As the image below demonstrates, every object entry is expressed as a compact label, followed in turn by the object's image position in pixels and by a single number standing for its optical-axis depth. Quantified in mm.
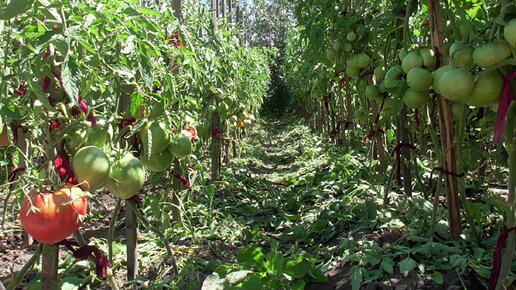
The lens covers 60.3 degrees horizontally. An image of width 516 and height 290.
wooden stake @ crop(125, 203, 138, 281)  2160
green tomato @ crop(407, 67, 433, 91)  1647
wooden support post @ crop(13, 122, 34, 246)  2921
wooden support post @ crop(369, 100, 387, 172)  3547
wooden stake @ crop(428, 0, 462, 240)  1961
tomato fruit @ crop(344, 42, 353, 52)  3348
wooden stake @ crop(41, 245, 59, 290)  1349
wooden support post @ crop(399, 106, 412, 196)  2914
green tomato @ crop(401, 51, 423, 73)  1749
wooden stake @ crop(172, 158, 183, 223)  3166
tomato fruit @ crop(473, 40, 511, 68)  1219
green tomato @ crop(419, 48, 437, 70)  1765
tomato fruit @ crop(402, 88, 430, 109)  1724
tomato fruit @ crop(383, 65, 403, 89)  1883
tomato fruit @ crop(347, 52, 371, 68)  3107
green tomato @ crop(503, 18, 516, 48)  1154
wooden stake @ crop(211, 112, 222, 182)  4875
